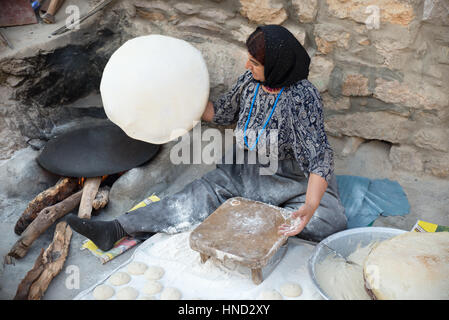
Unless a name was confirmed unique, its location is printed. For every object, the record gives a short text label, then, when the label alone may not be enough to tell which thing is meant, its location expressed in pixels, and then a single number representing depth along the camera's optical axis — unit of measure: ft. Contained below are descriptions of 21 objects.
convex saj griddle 8.47
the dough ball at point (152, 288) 6.33
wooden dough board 6.12
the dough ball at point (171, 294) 6.22
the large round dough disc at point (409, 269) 5.35
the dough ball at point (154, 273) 6.62
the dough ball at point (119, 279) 6.50
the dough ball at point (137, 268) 6.72
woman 6.48
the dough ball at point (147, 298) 6.25
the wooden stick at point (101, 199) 8.27
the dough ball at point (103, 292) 6.23
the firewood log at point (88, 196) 8.03
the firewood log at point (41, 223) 7.27
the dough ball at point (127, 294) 6.19
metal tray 6.83
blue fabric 8.01
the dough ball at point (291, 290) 6.25
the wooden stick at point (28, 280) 6.25
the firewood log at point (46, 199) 7.85
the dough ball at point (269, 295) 6.16
